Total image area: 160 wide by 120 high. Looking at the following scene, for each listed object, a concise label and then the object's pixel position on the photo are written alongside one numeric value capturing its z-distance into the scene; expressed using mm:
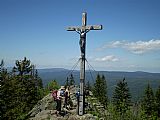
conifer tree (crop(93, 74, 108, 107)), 43213
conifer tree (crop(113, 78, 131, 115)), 36837
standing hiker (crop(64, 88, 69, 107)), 9938
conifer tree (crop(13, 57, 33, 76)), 26014
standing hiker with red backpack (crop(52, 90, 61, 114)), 9289
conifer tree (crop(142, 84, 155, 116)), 36057
